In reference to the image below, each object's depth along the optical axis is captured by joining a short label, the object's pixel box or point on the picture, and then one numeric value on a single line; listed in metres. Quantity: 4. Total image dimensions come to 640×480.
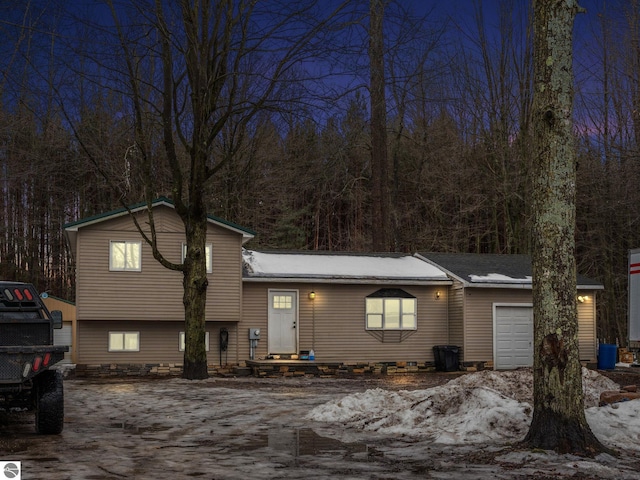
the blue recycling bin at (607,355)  27.00
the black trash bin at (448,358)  26.20
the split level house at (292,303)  24.09
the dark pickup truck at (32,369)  9.65
